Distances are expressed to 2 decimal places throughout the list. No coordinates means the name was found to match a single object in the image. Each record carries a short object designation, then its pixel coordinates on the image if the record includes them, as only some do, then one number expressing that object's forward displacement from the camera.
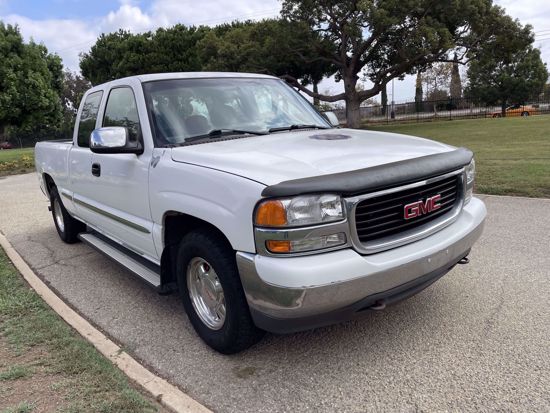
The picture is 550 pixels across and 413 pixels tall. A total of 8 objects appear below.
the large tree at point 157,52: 36.47
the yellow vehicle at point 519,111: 45.31
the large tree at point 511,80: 46.28
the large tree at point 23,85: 22.39
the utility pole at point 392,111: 46.22
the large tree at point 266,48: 26.69
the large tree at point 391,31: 23.89
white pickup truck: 2.60
